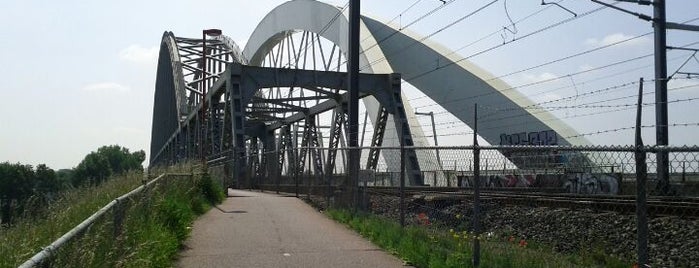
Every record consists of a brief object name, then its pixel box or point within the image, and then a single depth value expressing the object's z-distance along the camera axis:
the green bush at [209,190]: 18.75
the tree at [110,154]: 115.98
